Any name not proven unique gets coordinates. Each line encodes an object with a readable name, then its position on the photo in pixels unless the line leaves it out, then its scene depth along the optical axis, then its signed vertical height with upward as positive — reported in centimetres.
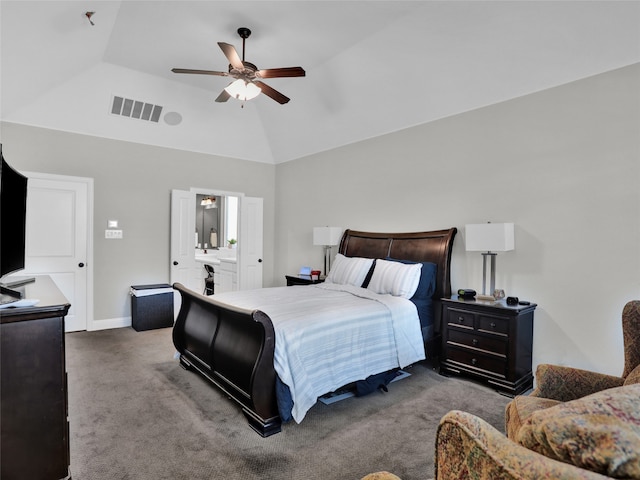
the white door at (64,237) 476 -12
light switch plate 532 -7
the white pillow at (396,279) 379 -49
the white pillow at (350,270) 435 -47
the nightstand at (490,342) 317 -100
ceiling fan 324 +149
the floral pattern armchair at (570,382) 179 -76
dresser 158 -76
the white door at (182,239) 577 -14
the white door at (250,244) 654 -23
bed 251 -78
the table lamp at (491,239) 337 -3
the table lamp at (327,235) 539 -4
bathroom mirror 859 +25
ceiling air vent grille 507 +176
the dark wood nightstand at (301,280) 536 -73
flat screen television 216 +4
